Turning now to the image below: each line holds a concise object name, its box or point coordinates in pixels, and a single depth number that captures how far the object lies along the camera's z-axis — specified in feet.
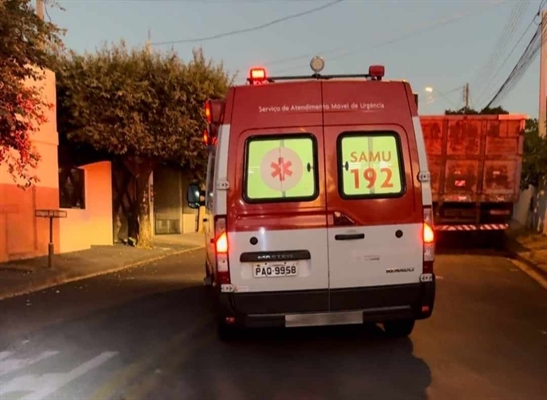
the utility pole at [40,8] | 53.77
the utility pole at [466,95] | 170.60
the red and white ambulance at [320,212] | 19.54
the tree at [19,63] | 30.19
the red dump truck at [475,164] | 53.62
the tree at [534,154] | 63.72
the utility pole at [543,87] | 73.36
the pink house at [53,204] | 48.67
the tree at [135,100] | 55.52
